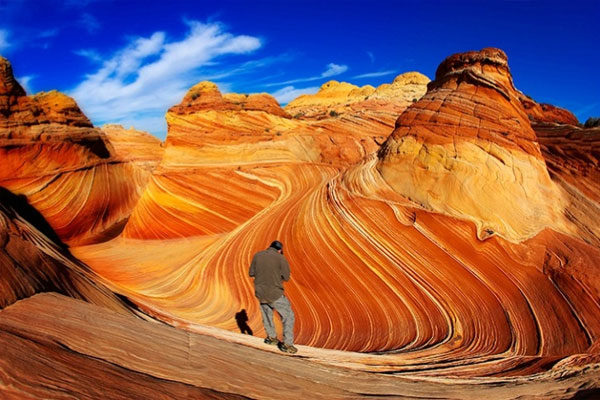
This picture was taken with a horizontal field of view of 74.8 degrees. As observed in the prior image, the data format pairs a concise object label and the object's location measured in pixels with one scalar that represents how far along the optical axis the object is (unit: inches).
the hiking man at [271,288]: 201.9
